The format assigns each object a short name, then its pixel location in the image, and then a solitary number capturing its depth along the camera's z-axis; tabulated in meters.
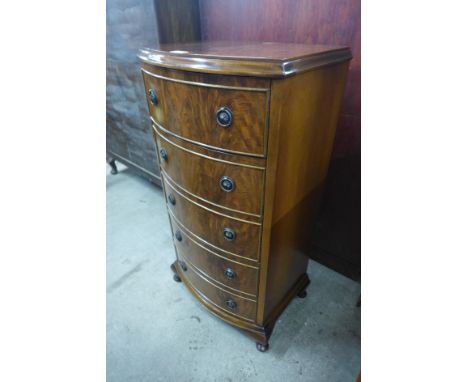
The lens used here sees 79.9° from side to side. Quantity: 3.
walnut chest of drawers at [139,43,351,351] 0.69
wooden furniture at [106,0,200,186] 1.33
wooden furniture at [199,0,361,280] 1.08
